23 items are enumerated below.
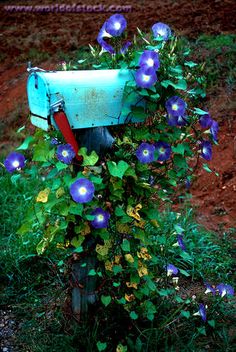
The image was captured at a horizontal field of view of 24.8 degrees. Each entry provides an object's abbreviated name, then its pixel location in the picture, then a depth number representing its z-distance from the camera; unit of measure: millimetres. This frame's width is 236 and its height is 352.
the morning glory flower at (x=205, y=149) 2090
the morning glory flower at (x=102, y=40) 1976
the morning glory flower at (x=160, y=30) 1943
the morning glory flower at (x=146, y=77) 1812
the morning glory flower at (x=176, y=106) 1896
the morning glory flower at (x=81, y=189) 1762
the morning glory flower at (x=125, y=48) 2008
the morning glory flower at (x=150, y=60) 1811
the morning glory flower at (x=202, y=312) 2236
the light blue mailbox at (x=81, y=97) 1778
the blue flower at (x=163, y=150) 1971
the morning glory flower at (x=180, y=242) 2285
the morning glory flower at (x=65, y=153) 1800
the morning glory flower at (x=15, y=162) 1998
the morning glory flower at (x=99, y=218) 1869
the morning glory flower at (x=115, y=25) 1907
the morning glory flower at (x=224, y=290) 2400
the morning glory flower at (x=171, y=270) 2387
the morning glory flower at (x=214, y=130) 2068
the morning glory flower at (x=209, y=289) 2389
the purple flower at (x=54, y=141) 1947
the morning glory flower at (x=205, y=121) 2061
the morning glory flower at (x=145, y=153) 1891
